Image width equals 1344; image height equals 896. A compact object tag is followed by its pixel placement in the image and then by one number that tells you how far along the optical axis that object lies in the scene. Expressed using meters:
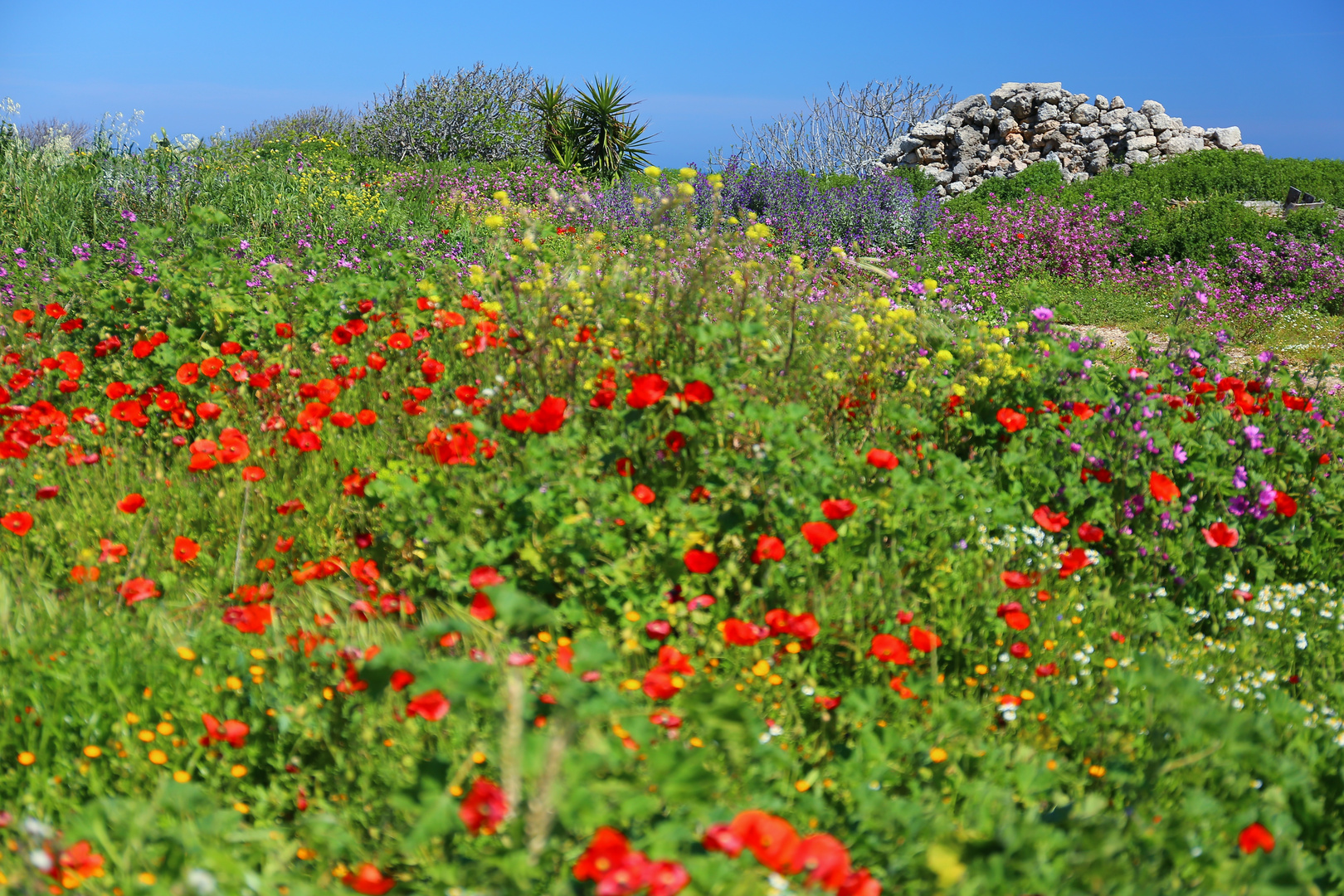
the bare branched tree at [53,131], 22.36
